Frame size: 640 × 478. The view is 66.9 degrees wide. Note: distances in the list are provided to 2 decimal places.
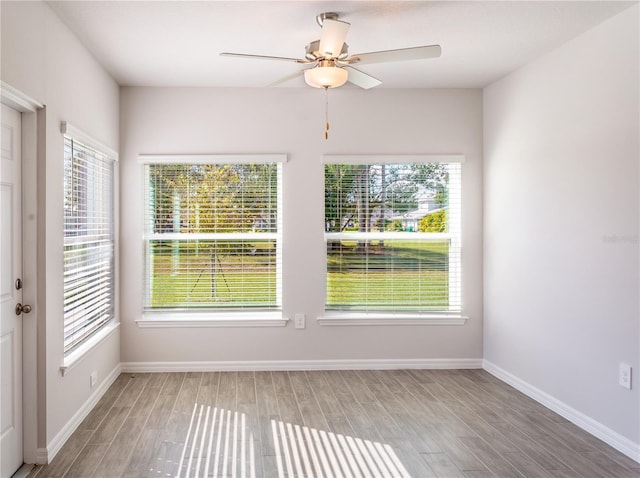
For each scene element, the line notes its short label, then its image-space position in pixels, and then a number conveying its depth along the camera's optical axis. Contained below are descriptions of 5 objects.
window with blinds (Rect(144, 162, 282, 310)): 4.46
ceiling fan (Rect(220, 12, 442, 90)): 2.71
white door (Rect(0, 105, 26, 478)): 2.47
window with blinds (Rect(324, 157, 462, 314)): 4.56
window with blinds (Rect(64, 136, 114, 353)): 3.18
